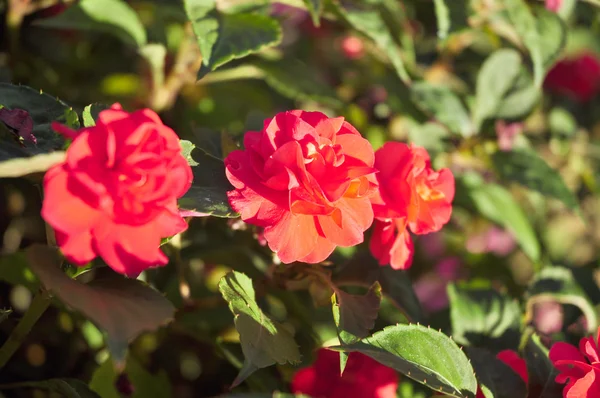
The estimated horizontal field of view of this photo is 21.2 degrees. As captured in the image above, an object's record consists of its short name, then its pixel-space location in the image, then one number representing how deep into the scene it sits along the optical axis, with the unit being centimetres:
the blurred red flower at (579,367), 44
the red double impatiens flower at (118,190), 40
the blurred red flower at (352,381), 48
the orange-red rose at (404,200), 46
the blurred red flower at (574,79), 79
